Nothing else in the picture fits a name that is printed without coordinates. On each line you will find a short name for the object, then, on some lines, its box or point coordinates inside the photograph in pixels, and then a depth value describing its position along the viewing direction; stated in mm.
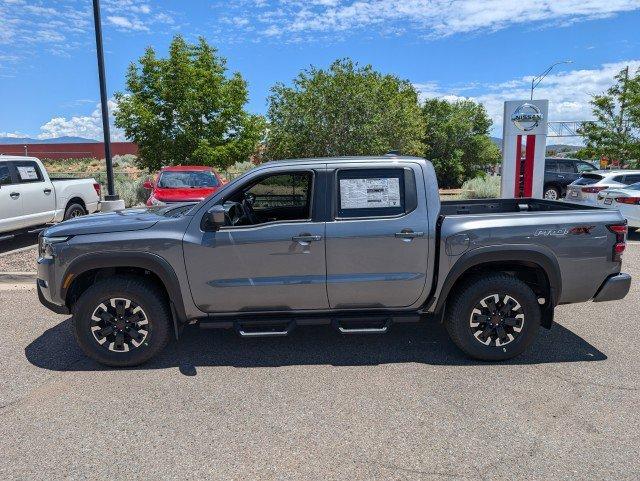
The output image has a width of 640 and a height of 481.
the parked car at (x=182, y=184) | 11422
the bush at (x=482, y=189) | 19734
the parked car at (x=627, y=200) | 10414
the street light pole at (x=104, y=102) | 10484
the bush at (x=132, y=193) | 17156
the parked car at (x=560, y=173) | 19844
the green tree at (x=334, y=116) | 19031
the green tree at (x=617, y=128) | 21891
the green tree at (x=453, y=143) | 34906
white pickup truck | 9022
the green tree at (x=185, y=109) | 17328
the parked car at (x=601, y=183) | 12969
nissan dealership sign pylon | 9852
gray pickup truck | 4203
